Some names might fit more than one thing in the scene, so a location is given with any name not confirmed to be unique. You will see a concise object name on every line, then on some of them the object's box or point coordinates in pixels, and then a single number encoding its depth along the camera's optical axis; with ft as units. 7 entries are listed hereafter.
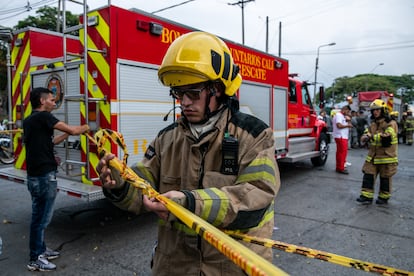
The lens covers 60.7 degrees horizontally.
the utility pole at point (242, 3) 82.83
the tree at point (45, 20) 83.56
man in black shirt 12.01
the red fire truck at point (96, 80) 14.39
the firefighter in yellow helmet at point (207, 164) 4.55
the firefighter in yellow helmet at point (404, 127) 63.42
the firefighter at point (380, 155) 19.94
